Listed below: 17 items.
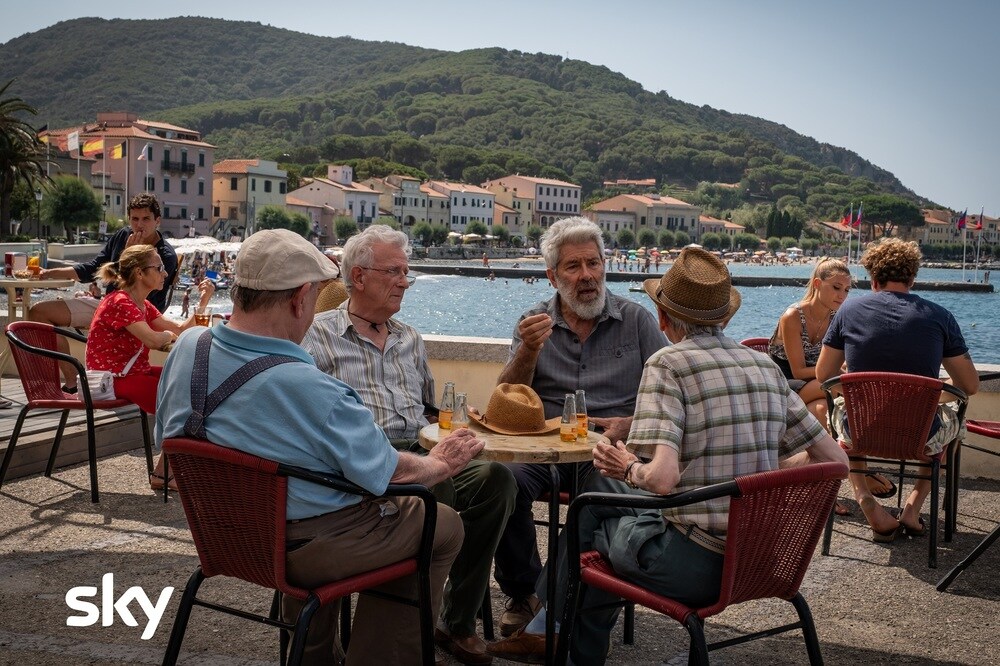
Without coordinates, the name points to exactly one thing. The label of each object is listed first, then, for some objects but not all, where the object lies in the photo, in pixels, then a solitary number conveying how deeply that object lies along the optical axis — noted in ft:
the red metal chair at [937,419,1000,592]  12.34
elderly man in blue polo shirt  7.48
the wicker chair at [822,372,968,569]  13.83
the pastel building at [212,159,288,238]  334.24
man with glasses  10.50
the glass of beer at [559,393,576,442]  10.26
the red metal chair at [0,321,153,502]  15.65
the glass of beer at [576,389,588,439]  10.42
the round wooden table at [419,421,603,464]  9.53
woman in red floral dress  16.46
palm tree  124.67
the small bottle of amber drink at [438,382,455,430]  10.68
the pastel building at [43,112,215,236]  293.84
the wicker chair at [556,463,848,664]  7.39
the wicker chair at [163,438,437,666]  7.44
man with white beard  12.40
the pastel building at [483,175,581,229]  469.16
